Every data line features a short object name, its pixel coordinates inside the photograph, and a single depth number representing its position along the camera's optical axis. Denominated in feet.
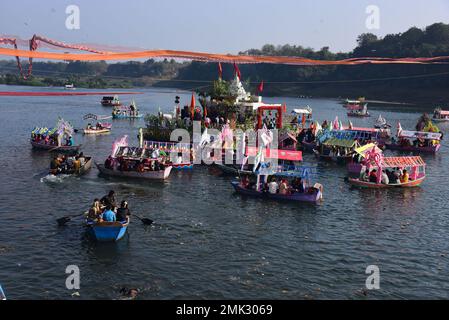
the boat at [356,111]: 423.64
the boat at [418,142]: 230.73
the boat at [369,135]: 223.10
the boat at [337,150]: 193.57
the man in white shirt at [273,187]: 128.67
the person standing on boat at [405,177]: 149.89
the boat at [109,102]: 457.68
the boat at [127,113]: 349.82
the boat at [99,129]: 253.16
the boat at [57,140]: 192.24
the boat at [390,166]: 147.54
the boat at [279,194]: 127.75
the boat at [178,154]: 165.07
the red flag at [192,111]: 211.53
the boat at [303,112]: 307.21
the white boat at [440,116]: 392.88
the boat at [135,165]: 148.25
